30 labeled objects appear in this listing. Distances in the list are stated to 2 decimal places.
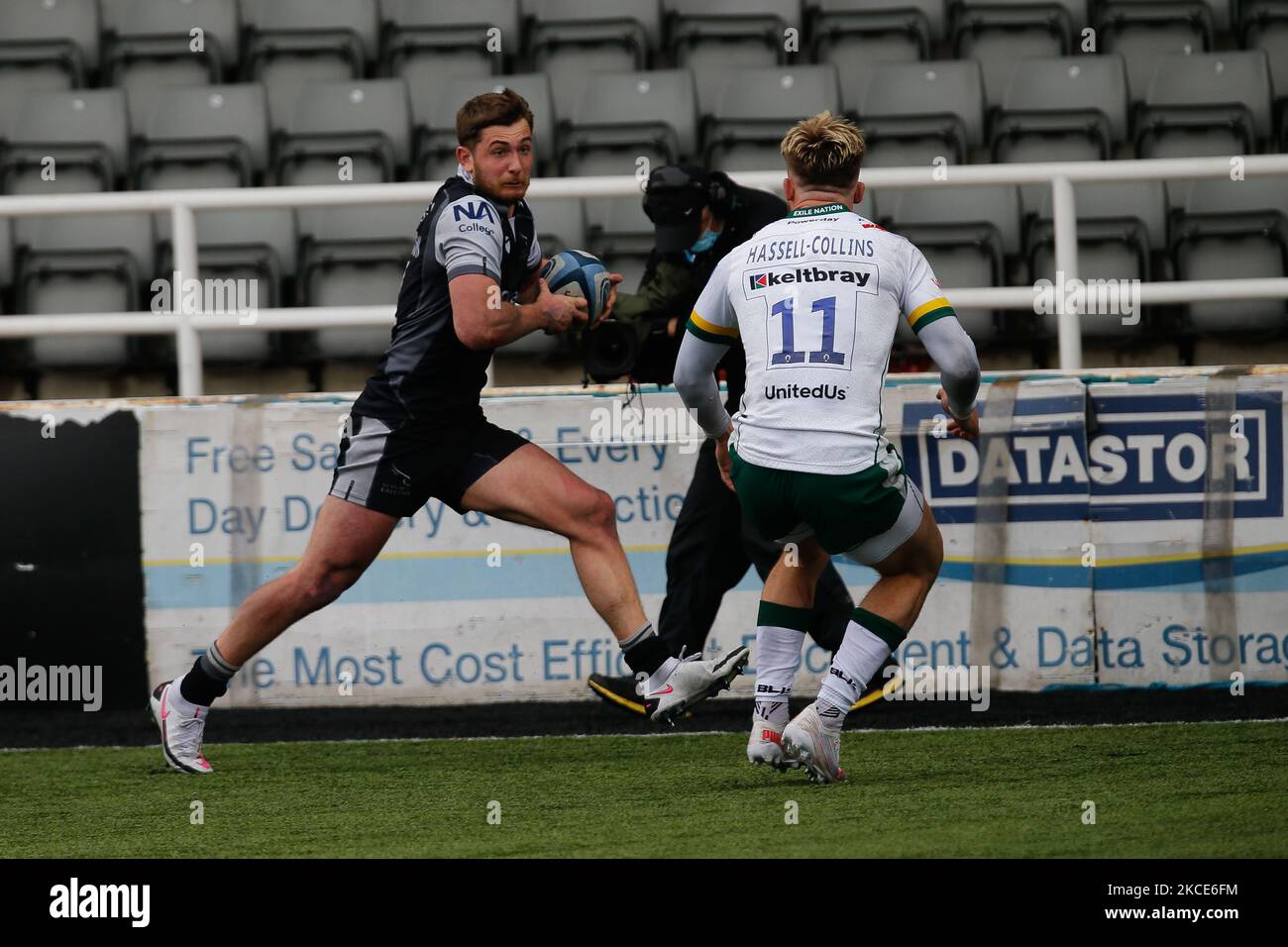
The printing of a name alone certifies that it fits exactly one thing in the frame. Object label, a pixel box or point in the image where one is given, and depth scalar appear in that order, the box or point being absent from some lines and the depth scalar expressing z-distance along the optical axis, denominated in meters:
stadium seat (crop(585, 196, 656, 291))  9.39
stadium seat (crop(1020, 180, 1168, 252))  9.69
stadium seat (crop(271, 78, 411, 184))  10.30
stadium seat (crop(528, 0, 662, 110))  11.30
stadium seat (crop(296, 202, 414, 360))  9.70
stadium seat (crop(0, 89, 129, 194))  10.43
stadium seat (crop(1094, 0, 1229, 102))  11.05
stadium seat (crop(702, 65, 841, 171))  10.06
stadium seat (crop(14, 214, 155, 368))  9.58
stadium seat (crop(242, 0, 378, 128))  11.42
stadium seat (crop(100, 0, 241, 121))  11.54
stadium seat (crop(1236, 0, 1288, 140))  10.73
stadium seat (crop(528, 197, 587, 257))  9.84
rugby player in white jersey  5.38
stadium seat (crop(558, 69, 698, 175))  10.12
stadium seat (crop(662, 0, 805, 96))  11.30
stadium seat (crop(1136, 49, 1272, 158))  9.95
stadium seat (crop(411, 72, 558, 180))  10.38
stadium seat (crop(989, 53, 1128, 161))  10.05
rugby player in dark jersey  6.14
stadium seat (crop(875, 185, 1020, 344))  9.34
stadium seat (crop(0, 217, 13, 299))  10.07
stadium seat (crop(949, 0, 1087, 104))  11.09
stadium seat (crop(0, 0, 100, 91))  11.55
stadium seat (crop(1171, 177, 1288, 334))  9.01
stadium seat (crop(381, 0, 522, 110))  11.33
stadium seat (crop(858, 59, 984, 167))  9.98
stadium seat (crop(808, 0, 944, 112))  11.17
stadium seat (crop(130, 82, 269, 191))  10.37
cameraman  6.97
